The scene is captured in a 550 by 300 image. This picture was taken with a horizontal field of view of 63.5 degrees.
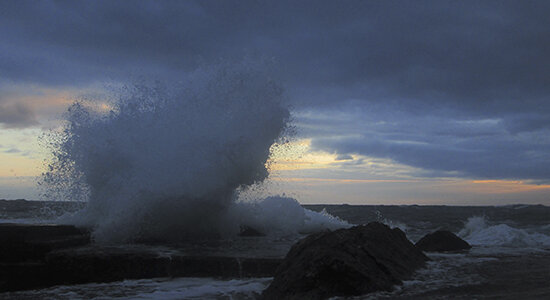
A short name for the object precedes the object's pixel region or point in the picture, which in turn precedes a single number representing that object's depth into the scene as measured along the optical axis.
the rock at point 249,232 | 9.18
